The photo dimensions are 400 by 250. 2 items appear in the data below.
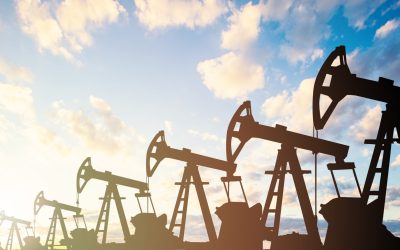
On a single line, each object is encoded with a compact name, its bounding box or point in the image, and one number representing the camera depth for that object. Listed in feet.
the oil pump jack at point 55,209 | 64.95
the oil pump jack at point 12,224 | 83.62
